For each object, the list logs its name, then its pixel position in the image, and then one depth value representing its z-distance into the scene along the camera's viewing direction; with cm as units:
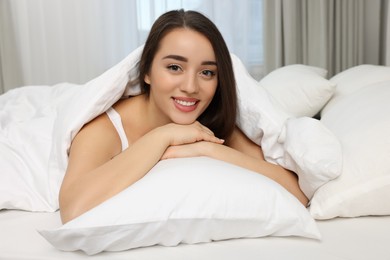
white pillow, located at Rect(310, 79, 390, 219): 105
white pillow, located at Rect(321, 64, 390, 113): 166
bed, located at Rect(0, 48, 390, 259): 91
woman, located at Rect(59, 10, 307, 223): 104
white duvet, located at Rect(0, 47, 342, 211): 111
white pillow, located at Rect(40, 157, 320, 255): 89
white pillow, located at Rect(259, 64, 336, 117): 174
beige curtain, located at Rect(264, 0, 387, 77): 273
